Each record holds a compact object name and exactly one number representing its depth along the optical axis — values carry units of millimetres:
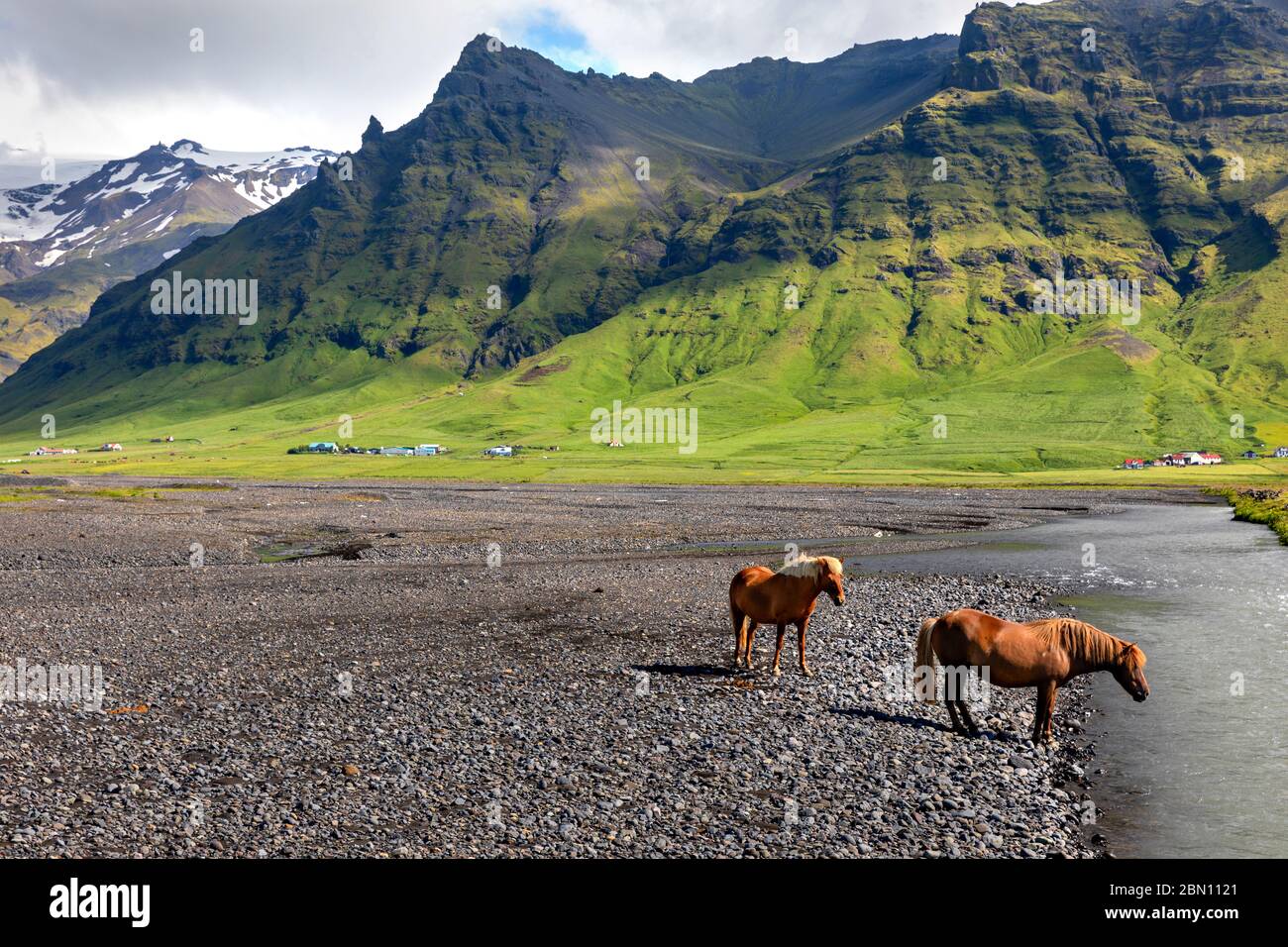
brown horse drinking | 20656
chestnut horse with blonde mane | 25312
